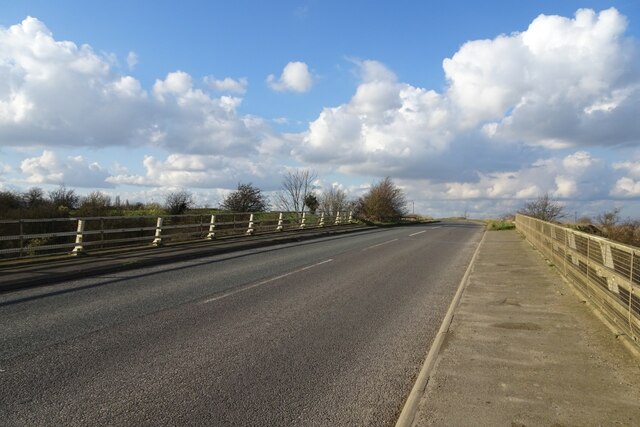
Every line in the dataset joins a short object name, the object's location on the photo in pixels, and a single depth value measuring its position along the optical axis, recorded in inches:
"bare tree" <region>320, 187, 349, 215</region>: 2181.1
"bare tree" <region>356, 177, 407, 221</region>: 2418.8
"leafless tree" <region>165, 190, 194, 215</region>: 1547.7
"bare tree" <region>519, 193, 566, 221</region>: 1818.4
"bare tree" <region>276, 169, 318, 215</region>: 2027.7
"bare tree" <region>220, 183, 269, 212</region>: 1829.5
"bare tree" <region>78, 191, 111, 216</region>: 1117.8
